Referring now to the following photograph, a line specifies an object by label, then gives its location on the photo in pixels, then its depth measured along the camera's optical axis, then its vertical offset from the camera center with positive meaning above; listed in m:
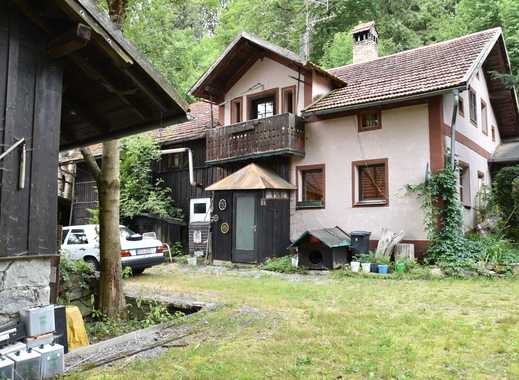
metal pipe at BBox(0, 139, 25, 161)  3.81 +0.68
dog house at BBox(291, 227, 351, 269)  12.59 -0.63
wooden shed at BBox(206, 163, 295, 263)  14.27 +0.35
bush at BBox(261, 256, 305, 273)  12.84 -1.16
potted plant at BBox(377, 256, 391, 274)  11.77 -0.99
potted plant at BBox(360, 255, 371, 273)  11.98 -0.99
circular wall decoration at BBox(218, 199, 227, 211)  15.24 +0.77
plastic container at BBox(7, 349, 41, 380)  3.63 -1.15
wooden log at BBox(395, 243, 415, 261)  12.25 -0.68
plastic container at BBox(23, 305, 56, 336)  3.92 -0.85
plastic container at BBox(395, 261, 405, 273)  11.61 -1.04
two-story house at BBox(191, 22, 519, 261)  13.04 +3.01
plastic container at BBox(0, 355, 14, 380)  3.51 -1.14
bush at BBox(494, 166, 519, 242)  13.77 +0.95
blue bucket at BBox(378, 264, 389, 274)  11.75 -1.11
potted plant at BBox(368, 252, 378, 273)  11.92 -0.93
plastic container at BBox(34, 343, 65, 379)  3.85 -1.18
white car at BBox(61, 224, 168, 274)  12.02 -0.60
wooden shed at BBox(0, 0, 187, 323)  3.98 +1.09
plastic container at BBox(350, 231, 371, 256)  12.89 -0.46
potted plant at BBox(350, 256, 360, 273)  12.13 -1.07
